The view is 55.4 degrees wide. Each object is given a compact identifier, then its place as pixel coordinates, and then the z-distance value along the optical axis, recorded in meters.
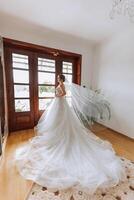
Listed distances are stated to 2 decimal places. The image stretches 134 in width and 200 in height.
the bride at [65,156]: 1.60
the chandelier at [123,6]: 2.00
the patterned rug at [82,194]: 1.46
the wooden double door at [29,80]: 3.21
